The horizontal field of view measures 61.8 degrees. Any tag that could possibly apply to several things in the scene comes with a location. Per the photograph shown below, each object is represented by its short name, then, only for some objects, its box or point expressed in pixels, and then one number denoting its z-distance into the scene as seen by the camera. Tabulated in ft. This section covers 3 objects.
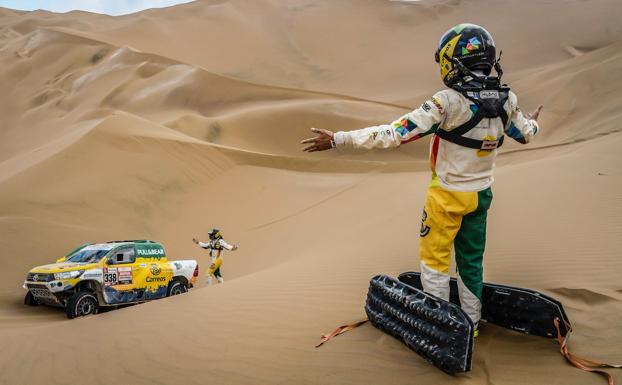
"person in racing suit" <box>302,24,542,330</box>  12.12
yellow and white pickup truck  27.68
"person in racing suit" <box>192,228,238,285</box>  35.78
